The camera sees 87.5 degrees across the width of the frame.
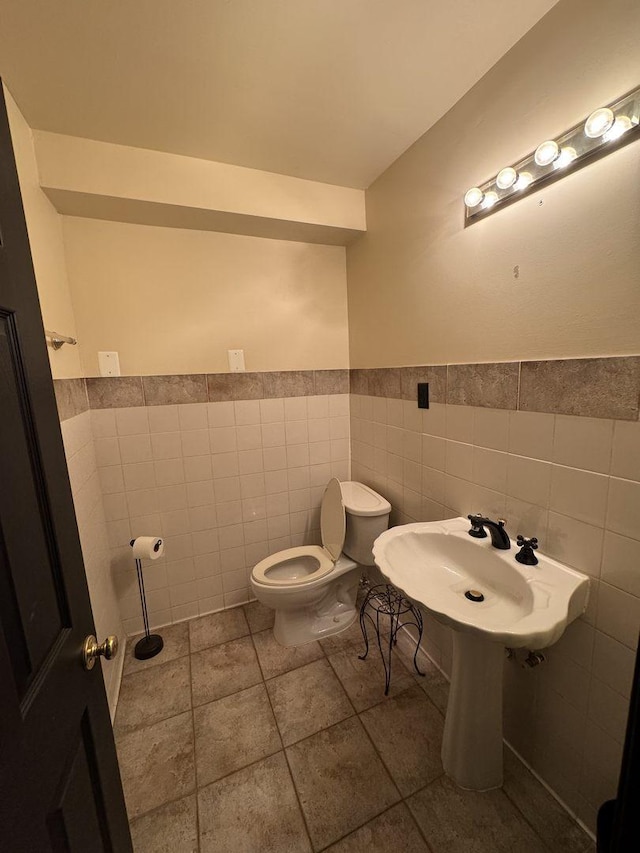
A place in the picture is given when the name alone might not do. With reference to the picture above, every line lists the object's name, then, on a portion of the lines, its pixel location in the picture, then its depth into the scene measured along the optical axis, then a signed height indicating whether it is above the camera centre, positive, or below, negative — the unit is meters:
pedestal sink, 0.91 -0.71
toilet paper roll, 1.66 -0.81
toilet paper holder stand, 1.72 -1.37
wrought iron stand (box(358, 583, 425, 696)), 1.62 -1.31
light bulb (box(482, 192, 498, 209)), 1.11 +0.56
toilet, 1.66 -1.02
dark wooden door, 0.44 -0.38
